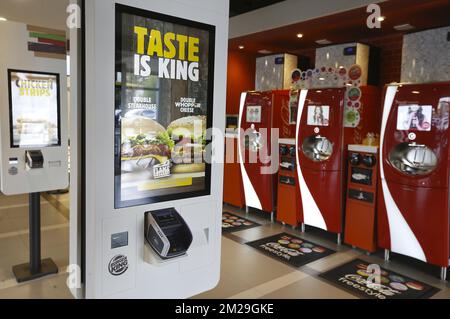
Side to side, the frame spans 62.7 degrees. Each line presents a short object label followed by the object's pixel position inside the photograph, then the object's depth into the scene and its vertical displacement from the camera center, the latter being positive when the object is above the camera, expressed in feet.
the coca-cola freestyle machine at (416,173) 11.32 -1.35
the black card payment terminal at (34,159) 10.63 -1.09
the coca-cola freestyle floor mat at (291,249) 12.86 -4.50
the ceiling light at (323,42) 17.47 +4.18
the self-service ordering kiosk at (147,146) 6.19 -0.41
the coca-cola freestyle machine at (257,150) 17.03 -1.10
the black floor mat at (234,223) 16.19 -4.41
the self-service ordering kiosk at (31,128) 10.27 -0.19
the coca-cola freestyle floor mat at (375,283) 10.50 -4.60
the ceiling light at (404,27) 14.25 +4.09
